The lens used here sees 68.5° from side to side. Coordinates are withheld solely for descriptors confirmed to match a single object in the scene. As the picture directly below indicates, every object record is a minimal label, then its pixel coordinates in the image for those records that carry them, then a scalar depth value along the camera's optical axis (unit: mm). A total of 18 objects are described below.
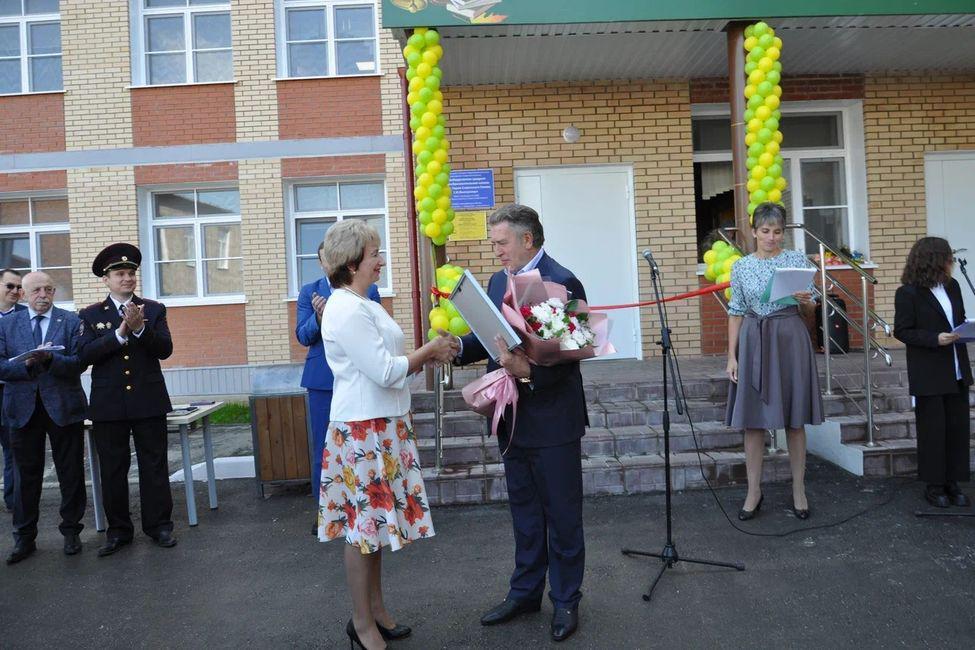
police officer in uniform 4750
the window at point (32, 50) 11180
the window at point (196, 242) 11195
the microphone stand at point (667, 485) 3998
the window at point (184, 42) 11062
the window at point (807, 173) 8859
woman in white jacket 3074
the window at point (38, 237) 11234
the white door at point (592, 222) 8484
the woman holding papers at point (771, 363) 4625
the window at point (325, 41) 11055
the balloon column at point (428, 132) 6324
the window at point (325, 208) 11117
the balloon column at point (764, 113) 6406
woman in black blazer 4832
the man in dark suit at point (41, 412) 4832
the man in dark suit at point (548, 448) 3352
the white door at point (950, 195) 8750
